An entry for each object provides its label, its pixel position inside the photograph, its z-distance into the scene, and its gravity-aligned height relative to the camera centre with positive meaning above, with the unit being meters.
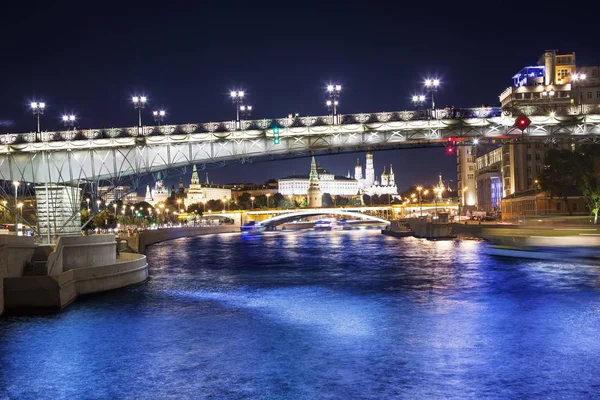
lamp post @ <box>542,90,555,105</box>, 128.25 +22.28
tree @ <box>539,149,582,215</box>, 80.78 +3.74
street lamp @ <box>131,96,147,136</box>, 50.40 +9.49
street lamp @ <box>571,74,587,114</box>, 125.64 +23.17
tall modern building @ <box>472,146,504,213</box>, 149.25 +5.87
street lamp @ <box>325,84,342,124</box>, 51.72 +9.96
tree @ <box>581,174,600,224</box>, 72.94 +1.35
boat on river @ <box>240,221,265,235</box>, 136.38 -3.14
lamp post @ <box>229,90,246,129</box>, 51.93 +9.89
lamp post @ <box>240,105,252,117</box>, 52.64 +9.43
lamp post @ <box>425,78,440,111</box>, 52.12 +10.35
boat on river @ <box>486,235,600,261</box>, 50.84 -3.86
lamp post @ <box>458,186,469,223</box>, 181.49 +4.27
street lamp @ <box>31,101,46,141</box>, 48.74 +8.83
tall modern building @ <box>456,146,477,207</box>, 181.75 +9.14
